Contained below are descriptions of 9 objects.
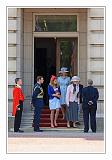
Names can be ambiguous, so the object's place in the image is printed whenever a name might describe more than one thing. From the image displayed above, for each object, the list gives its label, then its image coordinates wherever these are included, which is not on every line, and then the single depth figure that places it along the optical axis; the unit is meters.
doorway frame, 18.38
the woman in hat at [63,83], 17.55
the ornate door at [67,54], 18.81
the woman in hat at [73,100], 17.06
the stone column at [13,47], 16.95
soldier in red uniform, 15.97
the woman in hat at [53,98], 17.14
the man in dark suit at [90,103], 16.08
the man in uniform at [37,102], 16.39
